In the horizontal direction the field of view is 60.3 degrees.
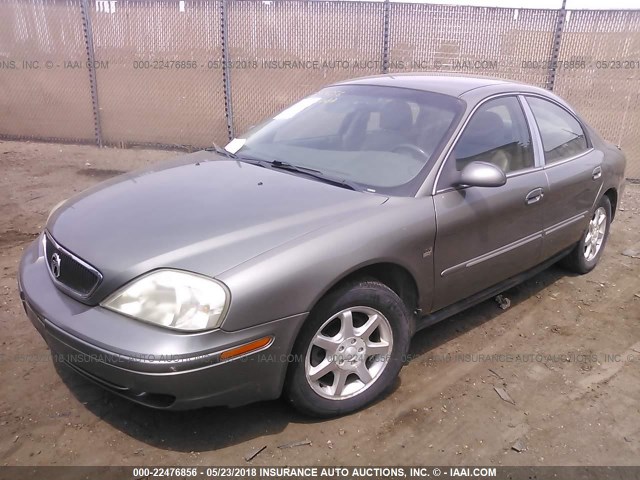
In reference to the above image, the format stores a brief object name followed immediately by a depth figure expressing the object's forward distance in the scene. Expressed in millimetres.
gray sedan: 2316
